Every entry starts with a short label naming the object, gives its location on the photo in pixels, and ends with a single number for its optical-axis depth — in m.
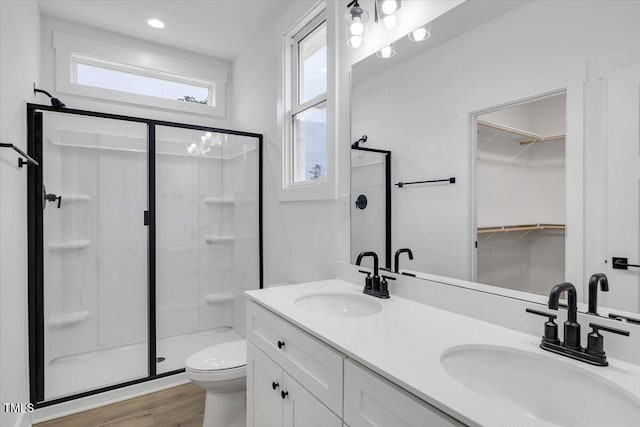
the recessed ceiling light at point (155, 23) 2.73
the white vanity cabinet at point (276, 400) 1.09
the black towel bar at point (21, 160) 1.43
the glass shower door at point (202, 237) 2.62
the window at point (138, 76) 2.82
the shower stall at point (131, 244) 2.19
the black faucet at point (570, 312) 0.86
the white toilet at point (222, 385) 1.75
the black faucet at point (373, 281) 1.56
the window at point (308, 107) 2.11
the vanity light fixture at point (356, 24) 1.65
